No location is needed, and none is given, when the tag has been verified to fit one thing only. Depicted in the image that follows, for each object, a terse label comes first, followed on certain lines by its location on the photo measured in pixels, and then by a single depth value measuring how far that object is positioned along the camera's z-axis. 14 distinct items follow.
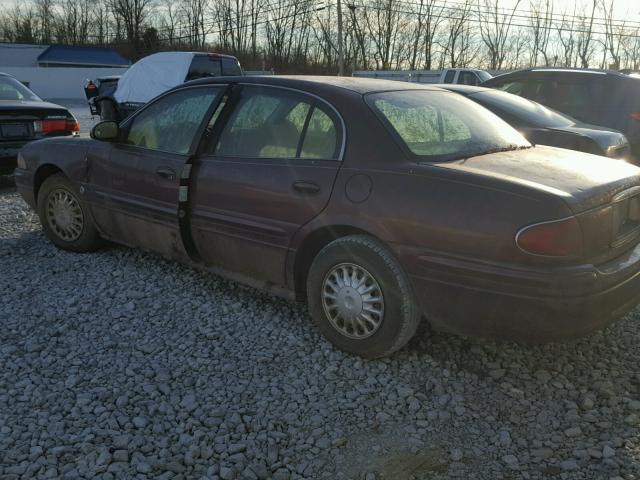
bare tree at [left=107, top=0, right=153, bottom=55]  63.97
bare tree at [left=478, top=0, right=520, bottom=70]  52.25
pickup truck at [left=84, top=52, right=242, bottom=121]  14.24
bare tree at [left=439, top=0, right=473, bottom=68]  53.45
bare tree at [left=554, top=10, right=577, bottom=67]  49.88
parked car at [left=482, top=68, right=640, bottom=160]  8.01
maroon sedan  2.78
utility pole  38.78
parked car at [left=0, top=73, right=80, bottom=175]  7.26
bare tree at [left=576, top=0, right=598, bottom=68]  48.91
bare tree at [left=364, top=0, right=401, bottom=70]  52.66
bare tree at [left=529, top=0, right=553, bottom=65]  50.84
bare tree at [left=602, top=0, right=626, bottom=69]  47.78
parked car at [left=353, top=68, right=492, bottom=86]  18.58
